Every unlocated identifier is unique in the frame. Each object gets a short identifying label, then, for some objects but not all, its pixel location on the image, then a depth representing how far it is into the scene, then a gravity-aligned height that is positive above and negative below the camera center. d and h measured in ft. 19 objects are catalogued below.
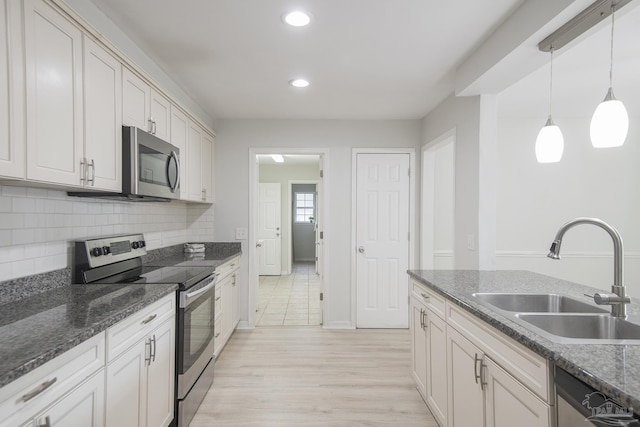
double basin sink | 4.09 -1.55
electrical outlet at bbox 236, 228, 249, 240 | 12.14 -0.80
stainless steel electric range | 6.06 -1.61
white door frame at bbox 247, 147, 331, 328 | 12.17 +0.01
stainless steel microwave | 5.92 +0.90
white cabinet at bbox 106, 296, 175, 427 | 4.26 -2.48
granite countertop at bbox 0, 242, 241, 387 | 2.97 -1.33
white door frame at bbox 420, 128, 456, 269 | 12.14 +0.09
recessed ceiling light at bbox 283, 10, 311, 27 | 5.80 +3.66
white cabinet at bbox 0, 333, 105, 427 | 2.75 -1.82
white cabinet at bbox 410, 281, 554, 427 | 3.49 -2.29
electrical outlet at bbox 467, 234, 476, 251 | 8.29 -0.79
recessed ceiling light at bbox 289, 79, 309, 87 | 8.78 +3.67
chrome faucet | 4.12 -1.02
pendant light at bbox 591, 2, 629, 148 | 4.26 +1.23
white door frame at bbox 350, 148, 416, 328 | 12.30 +0.32
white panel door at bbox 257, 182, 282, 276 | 22.44 -1.20
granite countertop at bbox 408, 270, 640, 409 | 2.54 -1.39
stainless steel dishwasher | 2.44 -1.66
